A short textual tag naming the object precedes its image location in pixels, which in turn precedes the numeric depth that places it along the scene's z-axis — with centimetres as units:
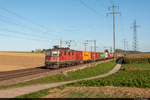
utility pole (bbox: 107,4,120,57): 4853
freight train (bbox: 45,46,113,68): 2781
